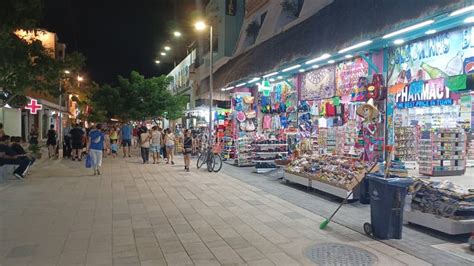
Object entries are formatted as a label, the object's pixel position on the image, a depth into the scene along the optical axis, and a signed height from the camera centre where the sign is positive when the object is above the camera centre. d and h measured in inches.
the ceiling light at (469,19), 319.3 +97.9
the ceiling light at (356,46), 389.3 +92.3
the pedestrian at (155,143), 694.5 -21.4
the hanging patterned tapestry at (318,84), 560.1 +75.6
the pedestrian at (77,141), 717.6 -19.6
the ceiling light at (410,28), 315.3 +92.5
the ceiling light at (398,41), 407.8 +100.2
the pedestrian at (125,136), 821.2 -10.6
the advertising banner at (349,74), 490.3 +79.6
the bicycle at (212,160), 573.6 -43.7
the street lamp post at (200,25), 655.1 +184.6
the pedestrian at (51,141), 743.1 -20.7
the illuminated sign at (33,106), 888.0 +58.4
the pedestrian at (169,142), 673.5 -18.9
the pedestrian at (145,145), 696.4 -25.3
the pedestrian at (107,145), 930.8 -35.2
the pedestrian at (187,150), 577.0 -28.1
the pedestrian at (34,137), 756.3 -13.2
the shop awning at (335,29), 320.6 +115.1
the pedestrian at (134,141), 1274.5 -35.0
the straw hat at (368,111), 324.8 +19.1
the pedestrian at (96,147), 517.7 -22.1
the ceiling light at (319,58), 459.1 +96.2
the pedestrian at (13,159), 465.9 -35.5
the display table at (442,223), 236.4 -58.0
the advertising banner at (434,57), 367.2 +80.6
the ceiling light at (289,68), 554.2 +96.5
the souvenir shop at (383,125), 332.2 +12.0
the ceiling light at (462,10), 267.6 +89.0
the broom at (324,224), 263.1 -63.5
